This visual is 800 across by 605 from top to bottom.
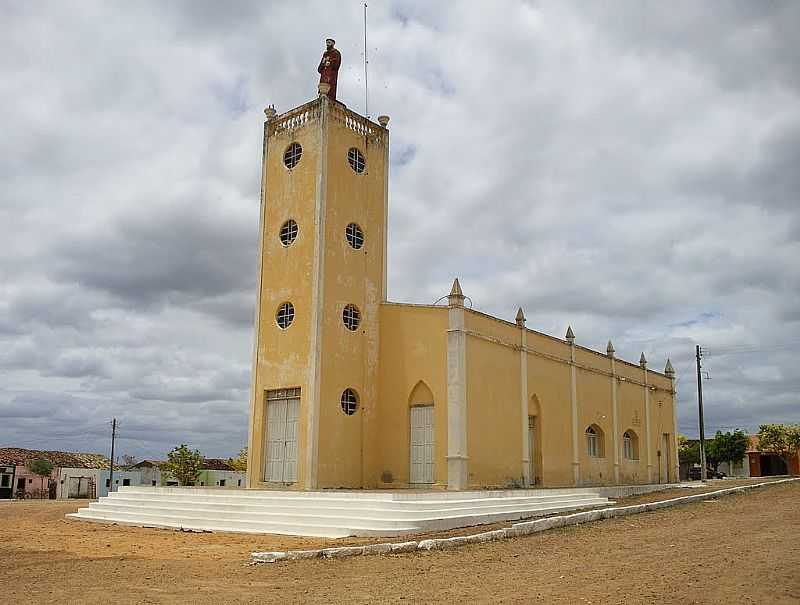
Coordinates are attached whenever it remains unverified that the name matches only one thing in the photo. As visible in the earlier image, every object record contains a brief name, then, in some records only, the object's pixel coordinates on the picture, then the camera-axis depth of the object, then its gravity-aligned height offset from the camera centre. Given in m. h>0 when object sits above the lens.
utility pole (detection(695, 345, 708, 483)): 40.88 +0.64
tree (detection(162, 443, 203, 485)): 44.91 -1.70
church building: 21.36 +2.20
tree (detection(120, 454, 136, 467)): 66.25 -2.20
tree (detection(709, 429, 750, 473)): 55.78 -0.71
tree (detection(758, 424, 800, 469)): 49.47 -0.17
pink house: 48.94 -2.72
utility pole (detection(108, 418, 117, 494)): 48.74 -2.60
